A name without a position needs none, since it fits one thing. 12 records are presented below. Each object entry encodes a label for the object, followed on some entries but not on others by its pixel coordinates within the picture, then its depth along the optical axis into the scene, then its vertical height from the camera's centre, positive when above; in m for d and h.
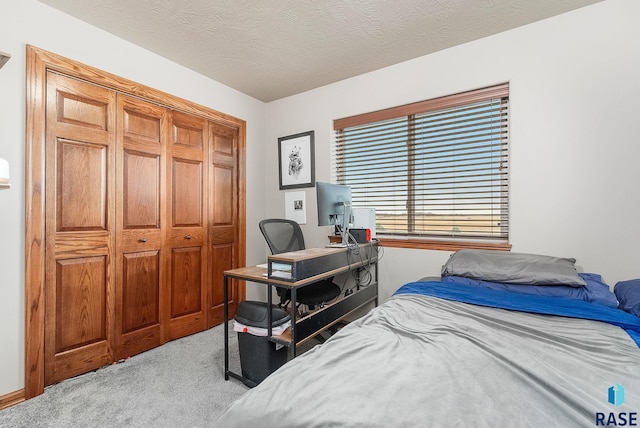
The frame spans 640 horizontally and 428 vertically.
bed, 0.72 -0.49
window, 2.48 +0.46
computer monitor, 2.36 +0.07
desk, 1.83 -0.43
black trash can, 1.96 -0.93
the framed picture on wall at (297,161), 3.43 +0.66
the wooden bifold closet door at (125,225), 2.12 -0.09
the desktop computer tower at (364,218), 2.74 -0.04
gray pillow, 1.75 -0.35
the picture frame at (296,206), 3.52 +0.10
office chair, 2.48 -0.33
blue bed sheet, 1.31 -0.47
